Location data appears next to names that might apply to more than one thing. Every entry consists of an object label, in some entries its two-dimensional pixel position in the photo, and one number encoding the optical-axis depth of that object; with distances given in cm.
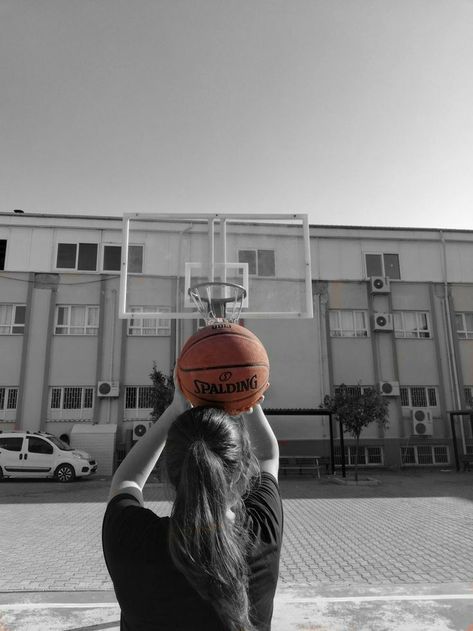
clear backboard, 757
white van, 1795
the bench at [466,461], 2156
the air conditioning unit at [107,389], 2123
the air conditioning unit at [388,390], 2239
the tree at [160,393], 1875
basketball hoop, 635
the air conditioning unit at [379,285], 2319
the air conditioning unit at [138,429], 2069
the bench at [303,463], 2033
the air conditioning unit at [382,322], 2292
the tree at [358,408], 1898
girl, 145
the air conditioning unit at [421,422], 2173
